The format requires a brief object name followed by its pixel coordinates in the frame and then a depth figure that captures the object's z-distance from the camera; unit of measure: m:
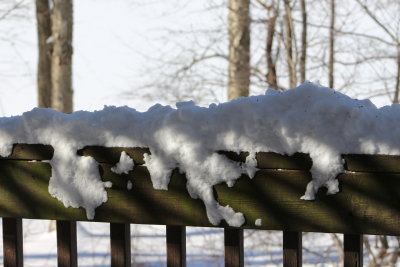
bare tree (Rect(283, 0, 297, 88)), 14.40
